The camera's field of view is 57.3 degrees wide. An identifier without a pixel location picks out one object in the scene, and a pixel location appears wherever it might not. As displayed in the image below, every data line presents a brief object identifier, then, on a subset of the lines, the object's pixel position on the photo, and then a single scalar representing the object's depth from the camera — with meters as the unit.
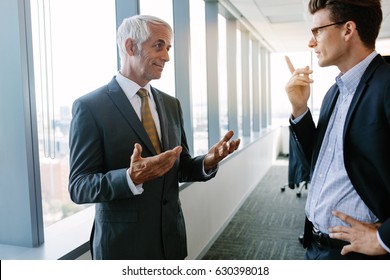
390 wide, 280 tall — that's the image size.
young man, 0.95
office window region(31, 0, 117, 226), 1.52
